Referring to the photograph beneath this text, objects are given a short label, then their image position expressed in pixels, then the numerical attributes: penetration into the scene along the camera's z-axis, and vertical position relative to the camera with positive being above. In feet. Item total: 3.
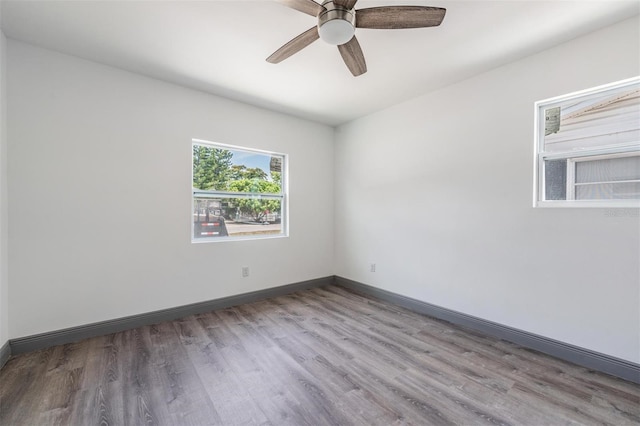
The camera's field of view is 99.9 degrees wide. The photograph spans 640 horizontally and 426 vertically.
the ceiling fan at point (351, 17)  5.21 +3.88
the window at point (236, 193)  11.04 +0.75
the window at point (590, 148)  6.89 +1.75
